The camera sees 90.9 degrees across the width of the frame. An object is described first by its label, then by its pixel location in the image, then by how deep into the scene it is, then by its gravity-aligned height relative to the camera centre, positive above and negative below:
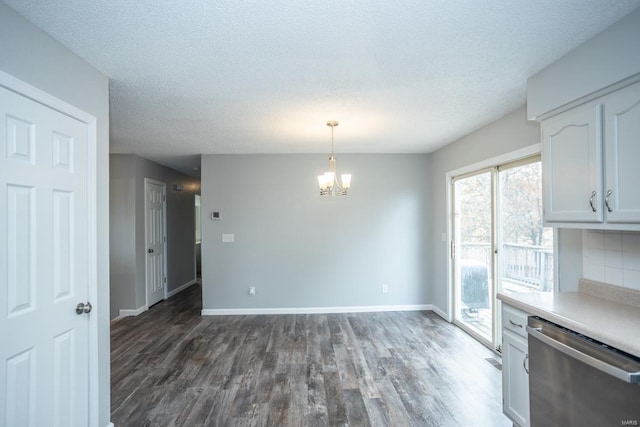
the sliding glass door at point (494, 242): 2.89 -0.31
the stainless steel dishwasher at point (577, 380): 1.31 -0.80
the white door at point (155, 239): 5.21 -0.41
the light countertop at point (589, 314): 1.40 -0.55
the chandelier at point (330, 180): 3.25 +0.36
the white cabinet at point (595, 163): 1.58 +0.28
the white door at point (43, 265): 1.47 -0.26
